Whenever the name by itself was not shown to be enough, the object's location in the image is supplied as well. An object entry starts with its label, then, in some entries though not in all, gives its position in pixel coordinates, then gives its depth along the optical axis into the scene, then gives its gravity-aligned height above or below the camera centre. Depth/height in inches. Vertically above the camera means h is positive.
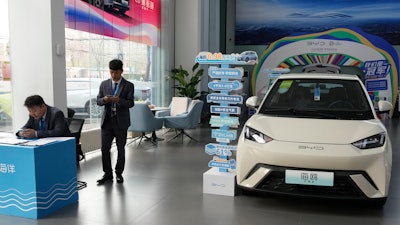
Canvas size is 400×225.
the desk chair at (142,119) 267.7 -27.2
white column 198.5 +15.4
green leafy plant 388.5 -0.9
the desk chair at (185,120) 292.0 -30.3
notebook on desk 130.8 -21.4
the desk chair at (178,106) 327.3 -22.1
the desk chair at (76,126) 207.5 -25.1
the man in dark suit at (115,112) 168.4 -14.1
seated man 140.2 -16.2
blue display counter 126.7 -34.0
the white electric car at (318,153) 123.1 -24.1
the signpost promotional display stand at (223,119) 155.4 -15.8
